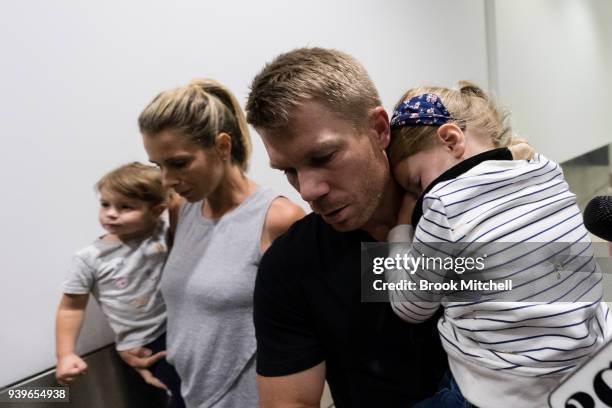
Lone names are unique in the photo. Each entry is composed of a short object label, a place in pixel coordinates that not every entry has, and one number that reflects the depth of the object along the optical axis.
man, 0.81
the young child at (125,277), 1.25
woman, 1.17
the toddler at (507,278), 0.71
